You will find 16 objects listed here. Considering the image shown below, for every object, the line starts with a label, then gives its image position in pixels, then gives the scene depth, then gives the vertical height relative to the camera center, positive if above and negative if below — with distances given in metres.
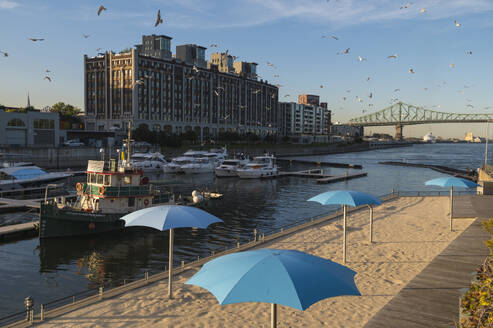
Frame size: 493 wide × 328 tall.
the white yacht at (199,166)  83.56 -3.91
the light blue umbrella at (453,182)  25.36 -2.07
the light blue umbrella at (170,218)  14.03 -2.56
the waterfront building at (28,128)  88.75 +4.07
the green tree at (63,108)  156.25 +14.79
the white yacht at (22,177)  49.88 -4.13
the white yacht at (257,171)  77.12 -4.36
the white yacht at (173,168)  84.00 -4.30
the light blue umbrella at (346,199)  18.34 -2.32
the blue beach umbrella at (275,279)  6.97 -2.44
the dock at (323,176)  71.88 -5.33
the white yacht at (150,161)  86.70 -3.22
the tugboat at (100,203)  28.47 -4.30
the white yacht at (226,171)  79.62 -4.54
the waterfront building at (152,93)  142.50 +20.86
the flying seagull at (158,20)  33.97 +11.09
